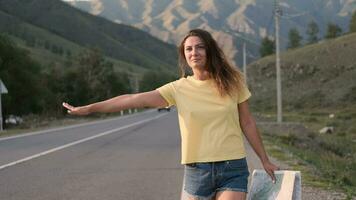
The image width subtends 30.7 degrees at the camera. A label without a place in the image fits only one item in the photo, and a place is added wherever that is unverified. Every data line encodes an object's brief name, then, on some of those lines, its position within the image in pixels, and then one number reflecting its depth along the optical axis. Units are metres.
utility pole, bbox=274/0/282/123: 35.50
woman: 4.16
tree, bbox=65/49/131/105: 77.25
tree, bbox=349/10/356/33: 140.73
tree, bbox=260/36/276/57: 155.00
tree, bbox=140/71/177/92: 149.12
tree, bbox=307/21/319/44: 164.88
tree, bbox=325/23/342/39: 148.62
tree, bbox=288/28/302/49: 159.76
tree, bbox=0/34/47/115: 50.47
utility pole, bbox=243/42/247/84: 60.98
